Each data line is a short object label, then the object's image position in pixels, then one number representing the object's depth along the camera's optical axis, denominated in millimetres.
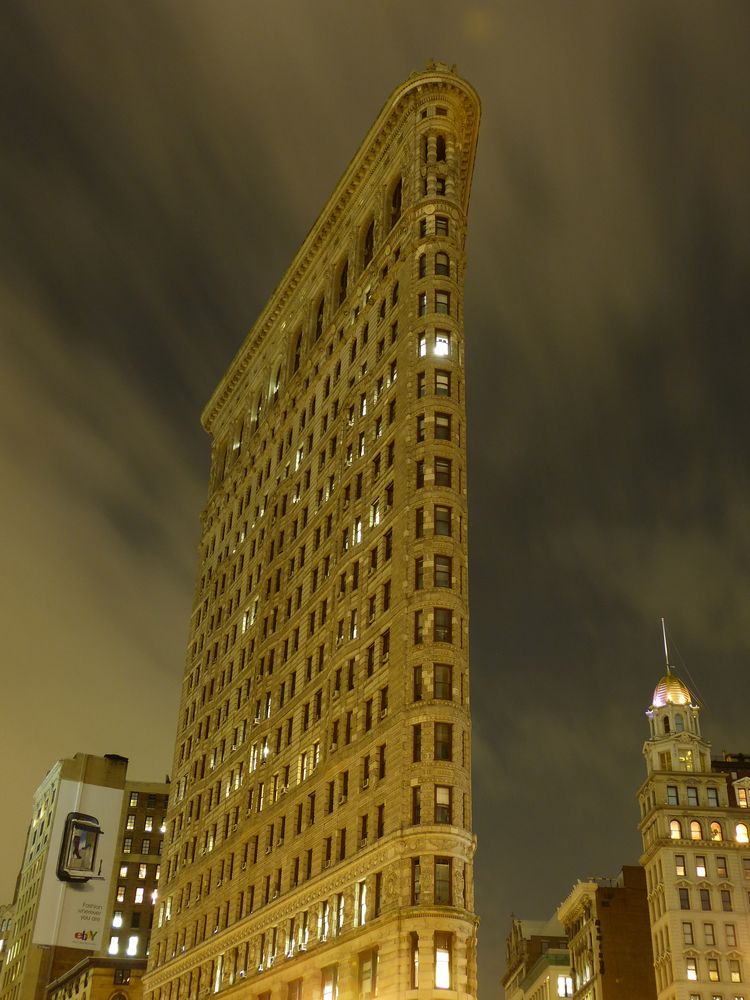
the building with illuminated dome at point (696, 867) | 128875
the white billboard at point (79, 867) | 161062
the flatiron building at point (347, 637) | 63250
